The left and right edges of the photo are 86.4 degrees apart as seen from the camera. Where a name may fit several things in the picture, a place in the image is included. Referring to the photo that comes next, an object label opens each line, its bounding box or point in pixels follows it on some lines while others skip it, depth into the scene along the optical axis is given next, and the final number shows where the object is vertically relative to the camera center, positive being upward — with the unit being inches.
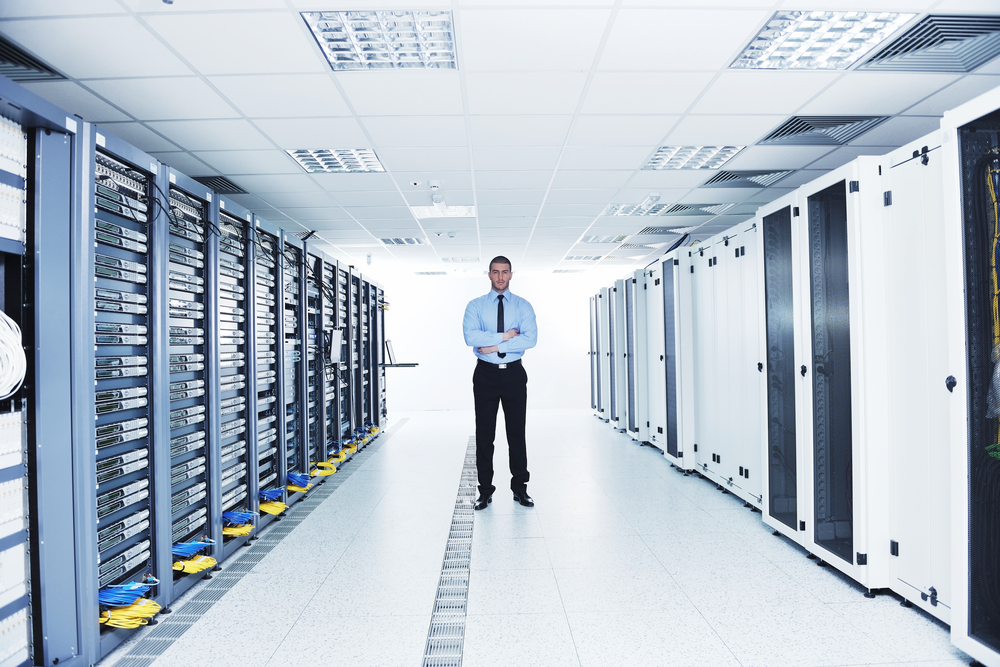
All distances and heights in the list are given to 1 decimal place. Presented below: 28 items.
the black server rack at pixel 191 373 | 94.2 -4.3
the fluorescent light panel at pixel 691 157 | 167.2 +60.0
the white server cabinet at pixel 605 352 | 299.0 -5.6
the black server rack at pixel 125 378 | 74.2 -4.1
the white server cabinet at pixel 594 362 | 336.9 -12.5
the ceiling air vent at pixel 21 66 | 103.1 +58.9
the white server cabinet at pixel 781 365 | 107.5 -5.7
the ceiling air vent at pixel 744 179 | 194.7 +60.4
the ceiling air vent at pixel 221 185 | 189.4 +60.6
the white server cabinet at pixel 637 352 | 228.7 -4.5
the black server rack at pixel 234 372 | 111.8 -5.0
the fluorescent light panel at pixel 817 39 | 98.0 +58.8
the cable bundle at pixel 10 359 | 60.2 -0.6
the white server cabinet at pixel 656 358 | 201.8 -6.7
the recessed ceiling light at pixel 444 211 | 229.8 +59.1
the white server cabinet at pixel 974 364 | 69.5 -3.8
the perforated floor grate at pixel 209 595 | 76.5 -43.2
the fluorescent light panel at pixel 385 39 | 96.2 +59.3
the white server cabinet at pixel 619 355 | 267.4 -7.0
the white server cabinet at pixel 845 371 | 89.7 -6.0
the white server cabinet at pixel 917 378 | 78.3 -6.5
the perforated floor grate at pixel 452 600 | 74.9 -43.6
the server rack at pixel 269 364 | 130.5 -3.7
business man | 139.5 -5.4
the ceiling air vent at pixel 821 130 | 144.6 +59.4
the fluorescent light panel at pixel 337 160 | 164.2 +60.2
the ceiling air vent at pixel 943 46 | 99.7 +58.5
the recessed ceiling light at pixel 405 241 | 294.8 +58.6
